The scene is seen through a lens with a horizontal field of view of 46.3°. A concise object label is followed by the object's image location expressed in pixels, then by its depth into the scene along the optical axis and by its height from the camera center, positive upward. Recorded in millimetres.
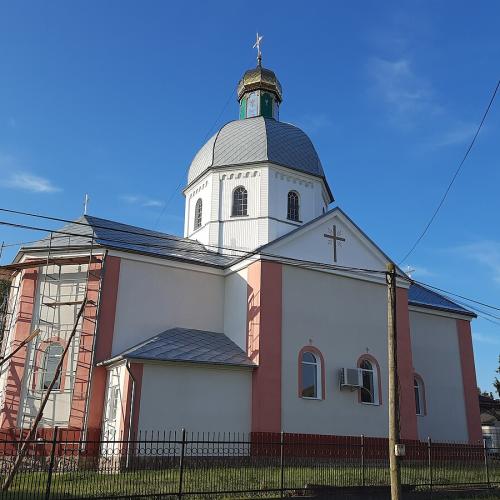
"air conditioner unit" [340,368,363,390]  18641 +1982
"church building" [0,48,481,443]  17219 +3435
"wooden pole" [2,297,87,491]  10764 -638
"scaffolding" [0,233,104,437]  17516 +3309
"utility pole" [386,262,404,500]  11031 +896
